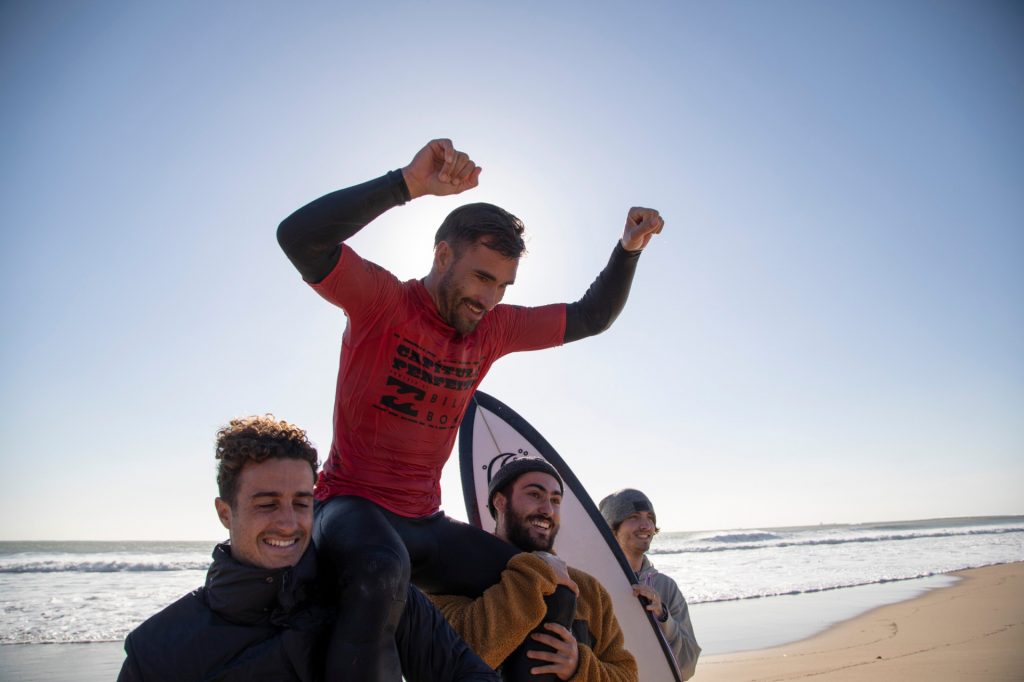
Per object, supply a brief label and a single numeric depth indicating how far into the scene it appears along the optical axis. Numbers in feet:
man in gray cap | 13.62
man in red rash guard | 6.87
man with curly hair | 6.17
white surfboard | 13.37
